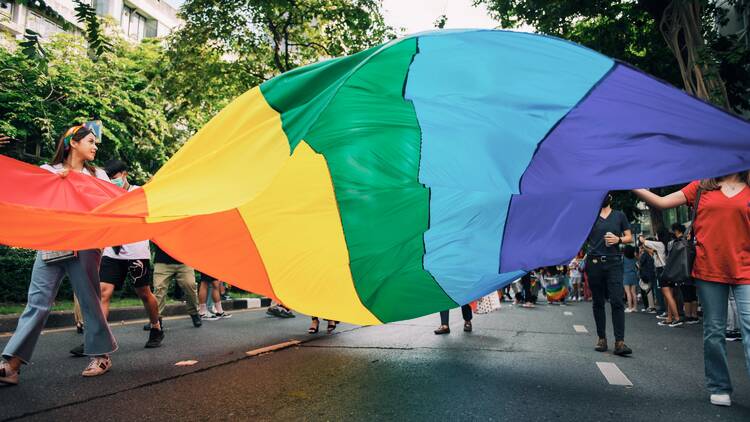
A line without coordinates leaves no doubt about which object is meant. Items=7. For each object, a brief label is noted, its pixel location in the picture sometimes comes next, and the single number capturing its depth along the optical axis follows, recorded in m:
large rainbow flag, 3.34
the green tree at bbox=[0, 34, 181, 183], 13.97
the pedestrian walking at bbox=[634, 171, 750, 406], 3.74
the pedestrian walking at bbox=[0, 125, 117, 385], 3.93
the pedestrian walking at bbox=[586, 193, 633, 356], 5.93
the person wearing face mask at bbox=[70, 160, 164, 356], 5.82
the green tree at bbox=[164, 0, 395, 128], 15.35
